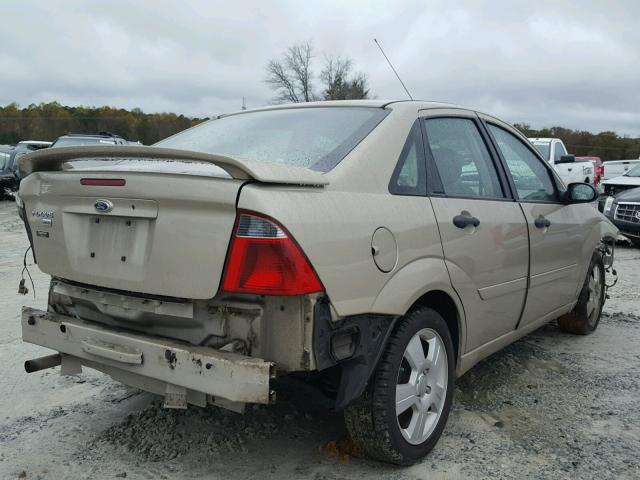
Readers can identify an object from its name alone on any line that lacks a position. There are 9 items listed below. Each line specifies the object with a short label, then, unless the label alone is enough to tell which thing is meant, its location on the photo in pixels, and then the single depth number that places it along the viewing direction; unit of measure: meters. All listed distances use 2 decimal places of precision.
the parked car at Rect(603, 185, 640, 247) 10.14
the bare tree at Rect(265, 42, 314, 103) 49.25
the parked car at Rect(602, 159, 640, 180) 23.44
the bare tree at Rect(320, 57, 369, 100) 43.06
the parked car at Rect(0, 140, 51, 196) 17.84
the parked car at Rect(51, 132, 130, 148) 15.46
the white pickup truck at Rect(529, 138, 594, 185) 15.15
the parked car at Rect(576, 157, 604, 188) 18.47
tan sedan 2.21
